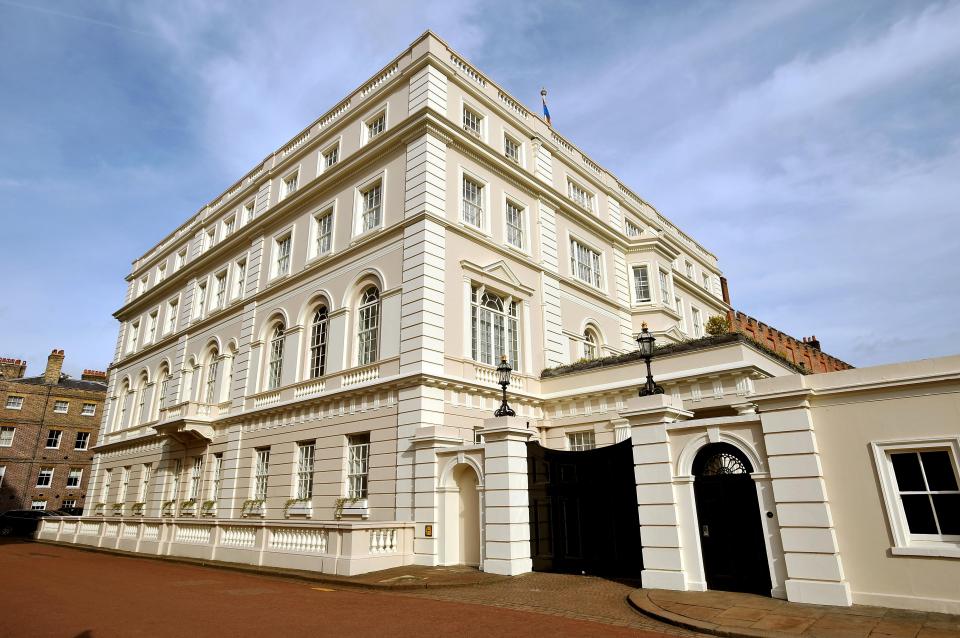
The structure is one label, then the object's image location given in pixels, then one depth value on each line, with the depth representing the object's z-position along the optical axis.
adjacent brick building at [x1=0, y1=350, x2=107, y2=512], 41.09
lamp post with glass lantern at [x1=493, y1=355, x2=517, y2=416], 13.78
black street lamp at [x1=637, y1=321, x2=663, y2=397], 11.81
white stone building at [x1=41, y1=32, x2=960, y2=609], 10.41
